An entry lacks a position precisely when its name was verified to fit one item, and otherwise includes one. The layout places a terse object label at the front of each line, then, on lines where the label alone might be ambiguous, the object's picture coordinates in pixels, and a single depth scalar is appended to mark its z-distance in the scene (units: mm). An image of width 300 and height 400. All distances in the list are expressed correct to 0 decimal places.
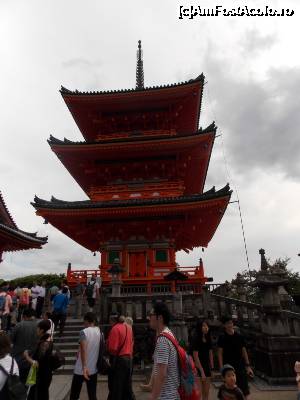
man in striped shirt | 3152
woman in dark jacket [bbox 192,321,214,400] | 6273
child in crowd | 3699
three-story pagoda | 16094
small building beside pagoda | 15888
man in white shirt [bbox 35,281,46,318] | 13198
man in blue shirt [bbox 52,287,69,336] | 11469
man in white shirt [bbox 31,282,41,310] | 13125
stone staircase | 9488
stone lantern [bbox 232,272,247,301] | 14439
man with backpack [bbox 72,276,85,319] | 13211
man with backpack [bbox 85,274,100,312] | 13766
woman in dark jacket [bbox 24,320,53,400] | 4648
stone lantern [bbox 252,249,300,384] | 8562
